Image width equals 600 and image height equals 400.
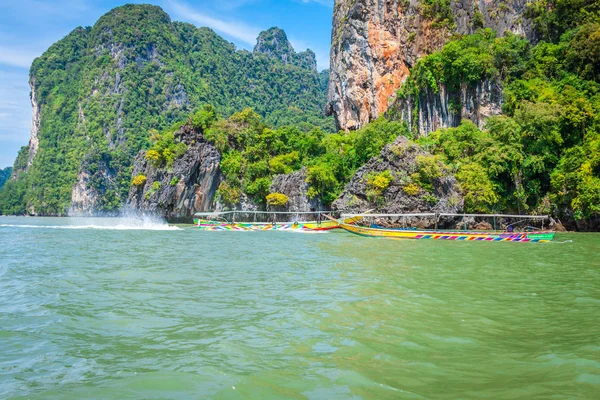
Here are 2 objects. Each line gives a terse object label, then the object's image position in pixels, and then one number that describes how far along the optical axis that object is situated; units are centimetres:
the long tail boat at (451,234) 2534
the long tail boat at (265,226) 3694
